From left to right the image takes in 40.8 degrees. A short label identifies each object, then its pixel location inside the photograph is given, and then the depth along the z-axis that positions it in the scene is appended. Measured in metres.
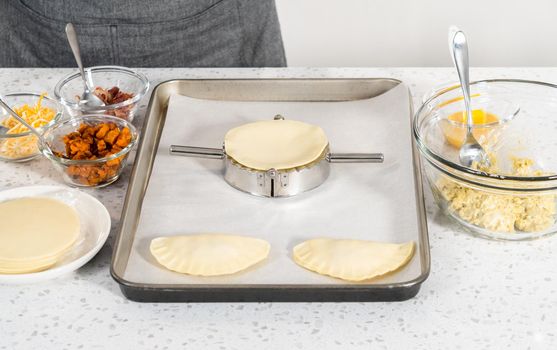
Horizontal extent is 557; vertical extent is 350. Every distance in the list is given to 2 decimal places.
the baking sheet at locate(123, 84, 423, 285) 0.93
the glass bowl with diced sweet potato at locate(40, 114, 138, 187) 1.07
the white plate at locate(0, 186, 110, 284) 0.91
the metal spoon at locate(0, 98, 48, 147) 1.10
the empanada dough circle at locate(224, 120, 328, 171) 1.05
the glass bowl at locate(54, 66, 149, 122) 1.20
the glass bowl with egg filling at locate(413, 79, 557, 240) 0.94
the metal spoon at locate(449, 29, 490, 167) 1.05
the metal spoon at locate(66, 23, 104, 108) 1.22
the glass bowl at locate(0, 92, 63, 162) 1.14
